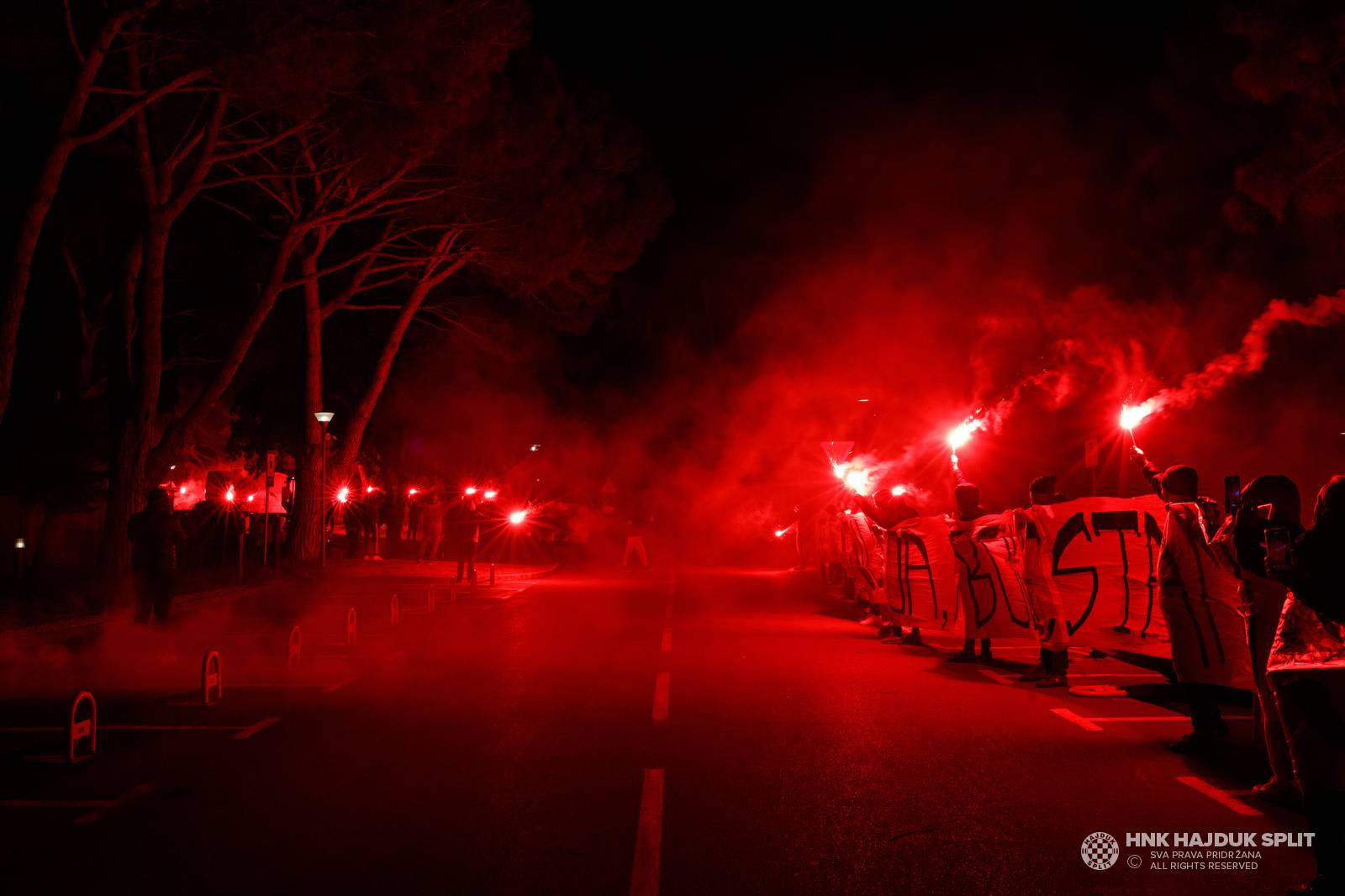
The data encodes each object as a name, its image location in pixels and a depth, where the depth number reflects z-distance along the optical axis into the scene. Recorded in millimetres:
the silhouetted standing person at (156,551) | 13500
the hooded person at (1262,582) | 5793
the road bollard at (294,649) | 11695
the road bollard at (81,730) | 7246
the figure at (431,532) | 38000
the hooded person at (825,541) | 27234
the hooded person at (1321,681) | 4484
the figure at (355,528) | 39641
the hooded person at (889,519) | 15148
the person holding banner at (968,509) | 12930
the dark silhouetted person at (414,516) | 50509
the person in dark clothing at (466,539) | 25984
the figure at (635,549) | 38844
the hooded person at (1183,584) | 7672
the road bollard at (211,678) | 9508
